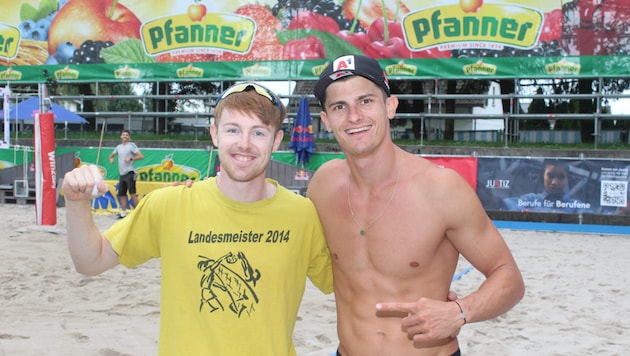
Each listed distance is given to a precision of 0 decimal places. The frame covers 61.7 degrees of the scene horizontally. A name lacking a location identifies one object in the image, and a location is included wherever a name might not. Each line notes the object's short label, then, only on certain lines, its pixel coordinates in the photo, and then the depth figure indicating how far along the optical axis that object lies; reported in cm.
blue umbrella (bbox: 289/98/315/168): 1174
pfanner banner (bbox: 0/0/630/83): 1250
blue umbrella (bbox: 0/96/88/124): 1304
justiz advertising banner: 1026
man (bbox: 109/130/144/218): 1084
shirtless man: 206
